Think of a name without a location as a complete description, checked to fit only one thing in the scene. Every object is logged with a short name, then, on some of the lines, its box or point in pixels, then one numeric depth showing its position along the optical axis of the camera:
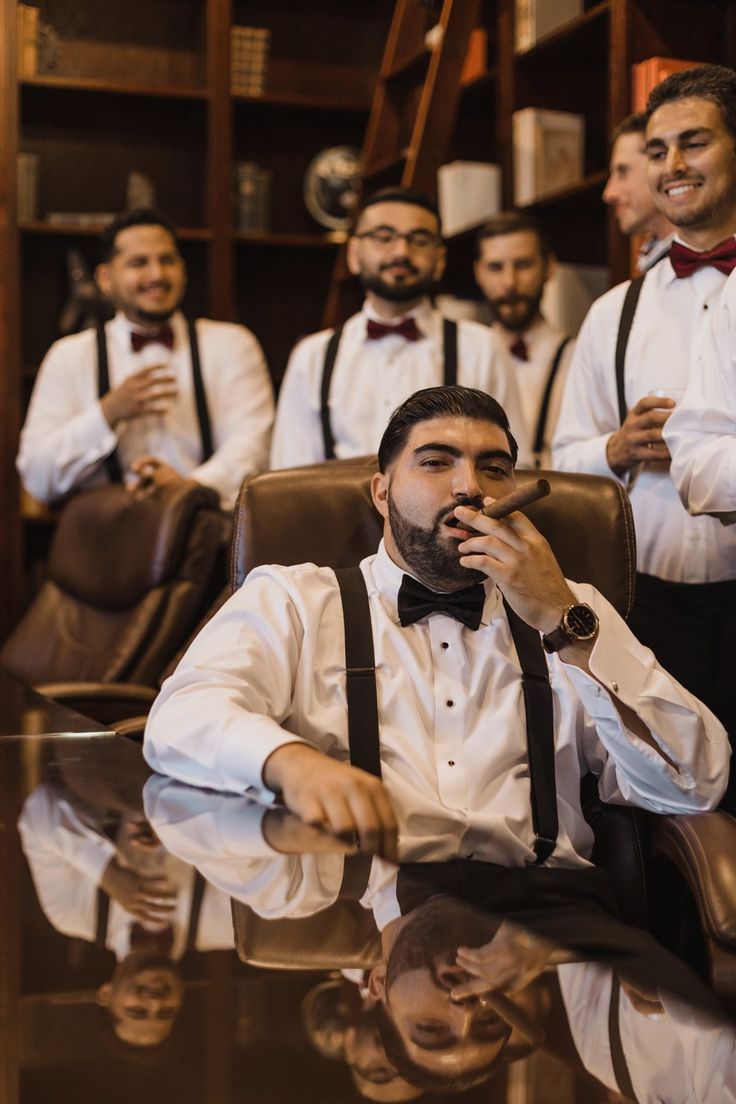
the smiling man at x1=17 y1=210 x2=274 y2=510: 4.03
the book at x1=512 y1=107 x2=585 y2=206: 4.08
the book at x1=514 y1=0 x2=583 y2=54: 4.04
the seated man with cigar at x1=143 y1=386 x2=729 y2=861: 1.82
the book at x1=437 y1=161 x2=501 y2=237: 4.32
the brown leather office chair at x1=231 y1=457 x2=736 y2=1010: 1.87
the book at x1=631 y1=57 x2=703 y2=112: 3.37
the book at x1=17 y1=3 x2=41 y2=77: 4.84
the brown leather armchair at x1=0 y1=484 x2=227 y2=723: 3.30
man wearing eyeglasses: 3.64
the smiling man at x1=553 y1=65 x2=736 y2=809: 2.52
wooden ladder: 4.06
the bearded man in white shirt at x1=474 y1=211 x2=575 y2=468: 3.88
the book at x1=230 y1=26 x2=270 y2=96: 5.11
